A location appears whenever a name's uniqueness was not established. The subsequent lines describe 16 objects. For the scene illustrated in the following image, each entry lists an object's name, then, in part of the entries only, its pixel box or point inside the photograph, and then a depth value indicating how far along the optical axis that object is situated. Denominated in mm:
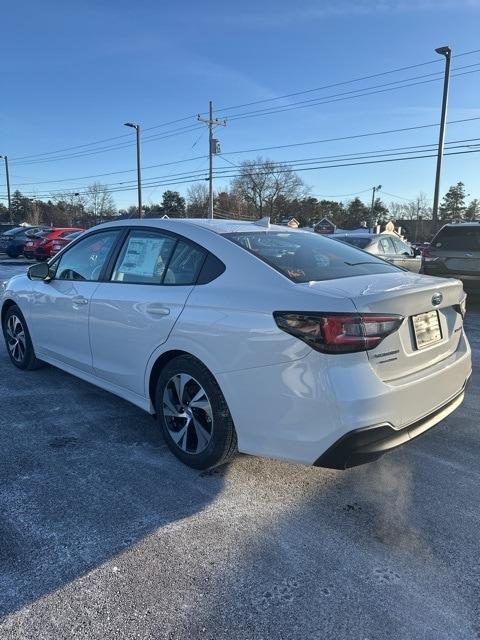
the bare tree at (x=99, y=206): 88062
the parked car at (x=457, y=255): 9156
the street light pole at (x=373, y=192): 89688
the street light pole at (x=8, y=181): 56750
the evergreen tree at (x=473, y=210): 91250
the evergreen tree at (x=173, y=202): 84062
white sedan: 2494
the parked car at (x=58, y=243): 21852
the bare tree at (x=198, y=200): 83125
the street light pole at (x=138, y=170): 39375
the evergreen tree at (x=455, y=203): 96688
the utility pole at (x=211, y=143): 41156
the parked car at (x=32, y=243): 23097
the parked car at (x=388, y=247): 10844
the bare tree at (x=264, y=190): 86688
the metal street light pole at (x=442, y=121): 21789
